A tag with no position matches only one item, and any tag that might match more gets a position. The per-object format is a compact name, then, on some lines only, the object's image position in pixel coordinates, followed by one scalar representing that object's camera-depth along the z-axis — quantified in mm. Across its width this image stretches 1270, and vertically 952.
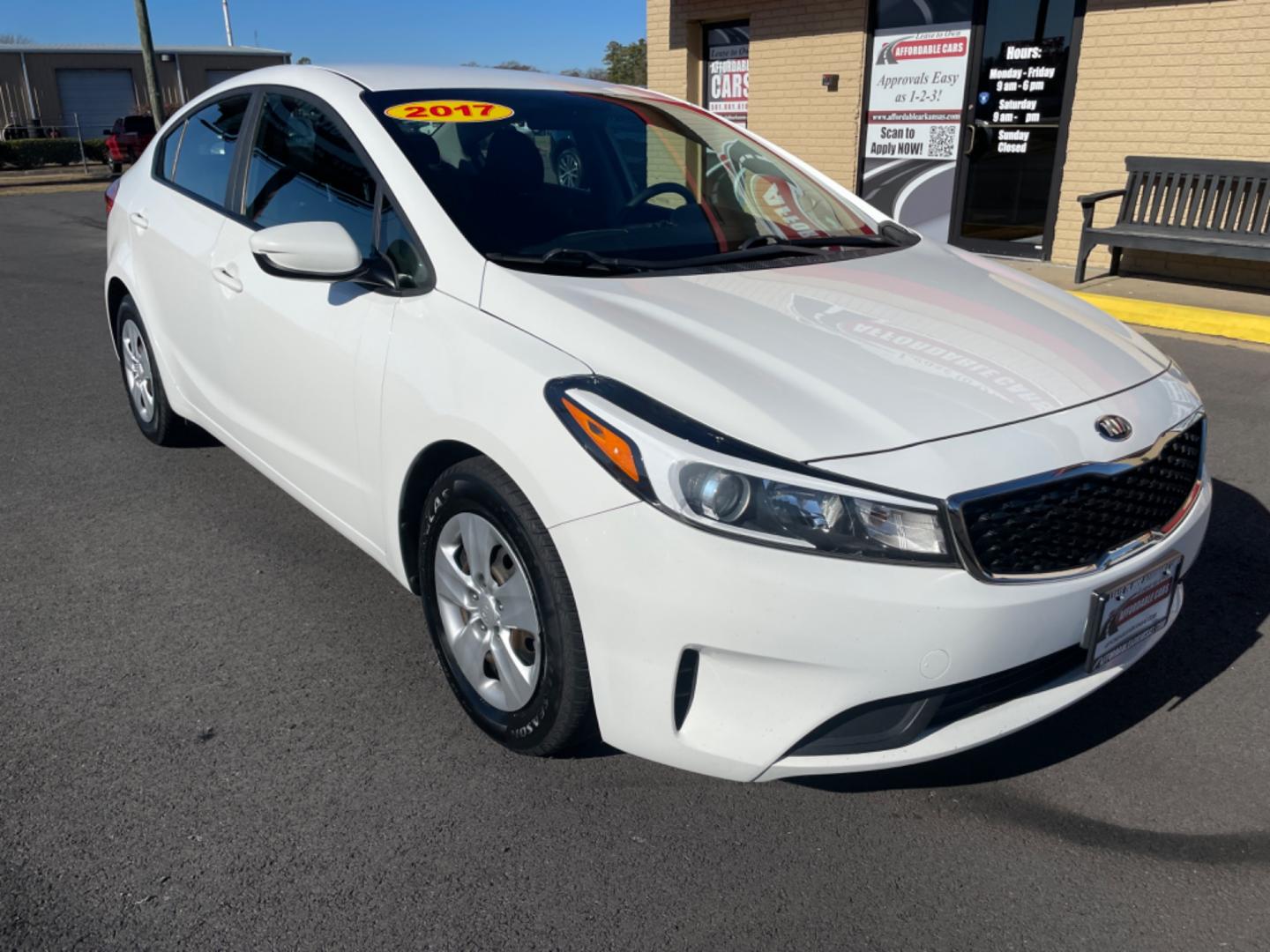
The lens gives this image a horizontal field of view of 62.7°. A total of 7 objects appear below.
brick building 8602
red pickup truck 27344
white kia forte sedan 2041
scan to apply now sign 10320
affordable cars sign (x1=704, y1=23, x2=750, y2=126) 12609
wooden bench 8070
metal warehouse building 43844
